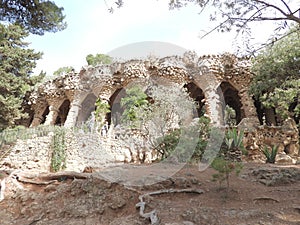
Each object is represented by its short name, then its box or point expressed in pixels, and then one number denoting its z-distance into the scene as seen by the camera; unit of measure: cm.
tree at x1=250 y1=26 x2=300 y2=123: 805
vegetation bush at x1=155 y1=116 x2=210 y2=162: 851
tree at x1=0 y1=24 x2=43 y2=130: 1488
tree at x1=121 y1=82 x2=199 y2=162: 875
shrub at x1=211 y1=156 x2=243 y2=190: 552
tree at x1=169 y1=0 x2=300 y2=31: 463
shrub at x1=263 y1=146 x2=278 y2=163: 935
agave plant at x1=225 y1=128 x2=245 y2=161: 895
